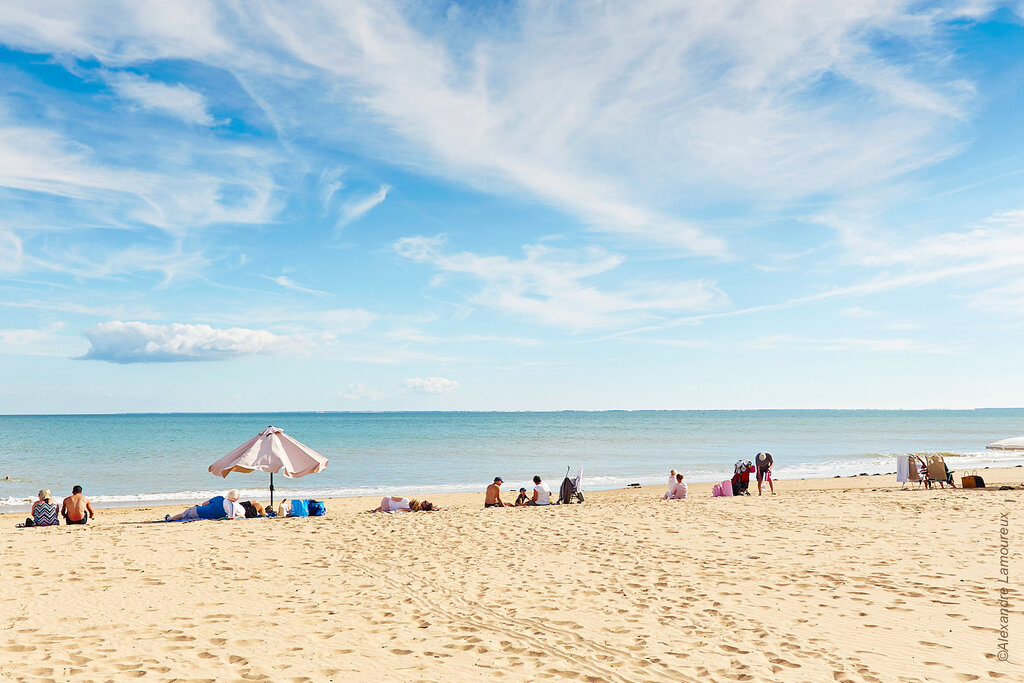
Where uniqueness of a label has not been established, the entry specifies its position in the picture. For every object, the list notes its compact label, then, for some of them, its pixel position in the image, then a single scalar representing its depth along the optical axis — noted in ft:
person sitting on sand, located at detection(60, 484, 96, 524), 46.80
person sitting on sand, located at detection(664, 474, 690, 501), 61.16
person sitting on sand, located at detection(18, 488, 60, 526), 46.21
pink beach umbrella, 50.98
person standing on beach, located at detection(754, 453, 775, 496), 70.44
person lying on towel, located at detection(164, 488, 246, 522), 49.06
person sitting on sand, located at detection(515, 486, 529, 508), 58.44
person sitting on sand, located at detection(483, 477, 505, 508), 57.57
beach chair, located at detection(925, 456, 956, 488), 67.87
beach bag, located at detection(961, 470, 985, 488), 66.85
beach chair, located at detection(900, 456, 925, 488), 69.15
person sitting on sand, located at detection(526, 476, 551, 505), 57.62
